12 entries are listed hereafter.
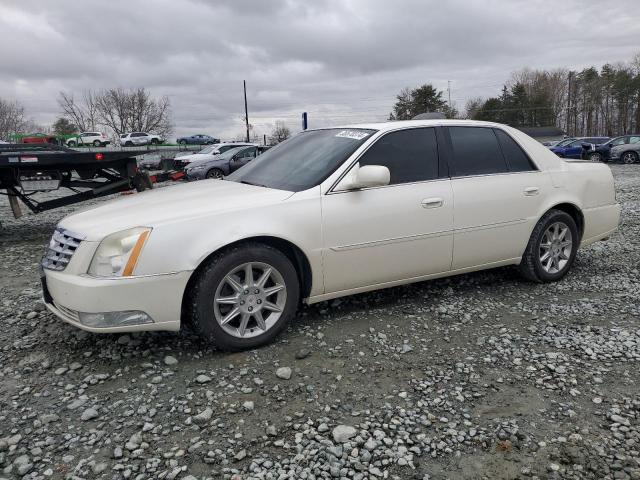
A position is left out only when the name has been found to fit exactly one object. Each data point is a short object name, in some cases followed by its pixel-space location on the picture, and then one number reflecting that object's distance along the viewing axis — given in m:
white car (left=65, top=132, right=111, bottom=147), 47.52
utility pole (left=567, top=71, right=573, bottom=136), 66.82
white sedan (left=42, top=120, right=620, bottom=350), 3.09
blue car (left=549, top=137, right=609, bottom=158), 27.73
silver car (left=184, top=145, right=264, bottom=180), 18.45
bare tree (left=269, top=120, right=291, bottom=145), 67.10
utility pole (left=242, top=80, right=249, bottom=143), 55.88
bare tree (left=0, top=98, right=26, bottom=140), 70.62
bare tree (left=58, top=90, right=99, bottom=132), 73.06
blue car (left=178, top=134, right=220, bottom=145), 54.19
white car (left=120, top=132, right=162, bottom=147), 49.22
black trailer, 7.58
